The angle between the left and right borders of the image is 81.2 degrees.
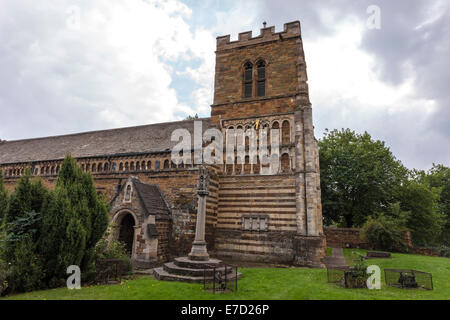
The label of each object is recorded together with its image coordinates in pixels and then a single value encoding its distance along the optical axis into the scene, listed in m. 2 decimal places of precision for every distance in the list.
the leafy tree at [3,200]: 10.52
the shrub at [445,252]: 29.88
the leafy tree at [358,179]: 30.67
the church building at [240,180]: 16.80
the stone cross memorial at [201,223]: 12.16
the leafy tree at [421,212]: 29.19
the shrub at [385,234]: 22.53
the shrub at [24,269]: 9.20
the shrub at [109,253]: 12.43
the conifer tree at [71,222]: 10.05
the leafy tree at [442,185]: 38.22
